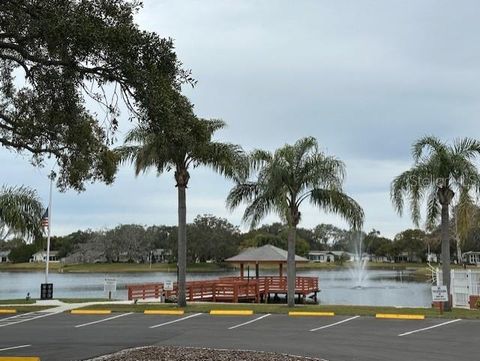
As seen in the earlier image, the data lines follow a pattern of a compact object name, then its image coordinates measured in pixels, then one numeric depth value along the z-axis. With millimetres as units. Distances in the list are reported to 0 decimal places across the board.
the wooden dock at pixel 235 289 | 32344
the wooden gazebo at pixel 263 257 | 39097
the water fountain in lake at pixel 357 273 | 56141
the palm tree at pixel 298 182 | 24797
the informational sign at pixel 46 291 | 30562
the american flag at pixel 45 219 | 31453
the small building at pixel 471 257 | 113912
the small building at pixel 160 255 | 124562
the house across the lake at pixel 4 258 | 128975
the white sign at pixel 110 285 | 31625
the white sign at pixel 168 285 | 29438
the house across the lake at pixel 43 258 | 121731
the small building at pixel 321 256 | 145875
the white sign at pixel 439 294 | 20406
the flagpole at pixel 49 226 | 31873
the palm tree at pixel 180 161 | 24344
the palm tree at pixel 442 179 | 21734
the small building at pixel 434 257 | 120938
